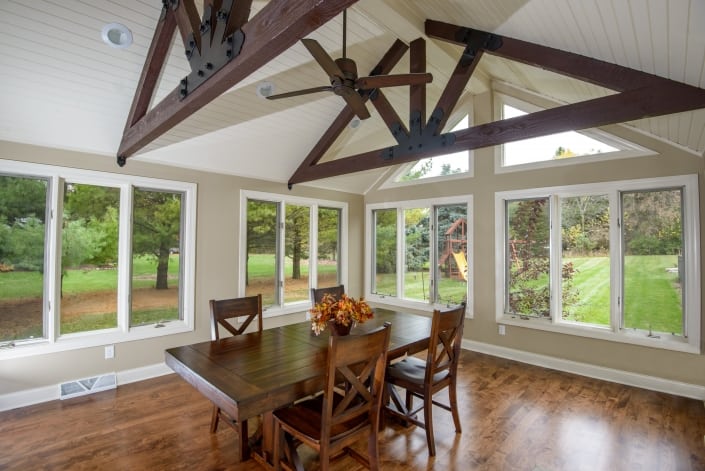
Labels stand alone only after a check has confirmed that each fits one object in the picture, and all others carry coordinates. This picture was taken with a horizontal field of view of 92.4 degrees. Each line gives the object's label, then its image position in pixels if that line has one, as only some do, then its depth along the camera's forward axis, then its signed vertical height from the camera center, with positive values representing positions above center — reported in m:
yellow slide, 4.92 -0.30
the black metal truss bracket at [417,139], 3.10 +0.97
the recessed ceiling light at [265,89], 3.29 +1.50
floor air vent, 3.20 -1.41
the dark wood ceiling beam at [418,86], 3.28 +1.54
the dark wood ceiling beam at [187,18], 2.11 +1.45
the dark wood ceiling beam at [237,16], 1.77 +1.18
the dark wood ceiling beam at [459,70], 3.04 +1.57
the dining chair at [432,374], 2.37 -1.03
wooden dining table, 1.72 -0.76
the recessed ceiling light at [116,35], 2.35 +1.47
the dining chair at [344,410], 1.75 -0.96
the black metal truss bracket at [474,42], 2.94 +1.77
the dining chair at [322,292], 3.64 -0.57
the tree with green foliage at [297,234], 5.19 +0.12
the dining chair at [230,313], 2.62 -0.63
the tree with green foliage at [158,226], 3.78 +0.18
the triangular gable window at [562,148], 3.69 +1.13
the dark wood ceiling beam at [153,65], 2.53 +1.44
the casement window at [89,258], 3.12 -0.17
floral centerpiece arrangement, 2.36 -0.50
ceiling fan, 2.24 +1.12
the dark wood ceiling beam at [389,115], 3.40 +1.32
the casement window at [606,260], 3.39 -0.20
